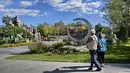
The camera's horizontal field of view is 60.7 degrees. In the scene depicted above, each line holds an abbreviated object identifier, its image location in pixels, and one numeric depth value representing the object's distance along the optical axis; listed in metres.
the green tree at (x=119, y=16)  14.18
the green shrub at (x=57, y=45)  10.69
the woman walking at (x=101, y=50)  5.38
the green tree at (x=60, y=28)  37.52
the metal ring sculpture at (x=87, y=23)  11.46
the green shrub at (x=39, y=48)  9.62
